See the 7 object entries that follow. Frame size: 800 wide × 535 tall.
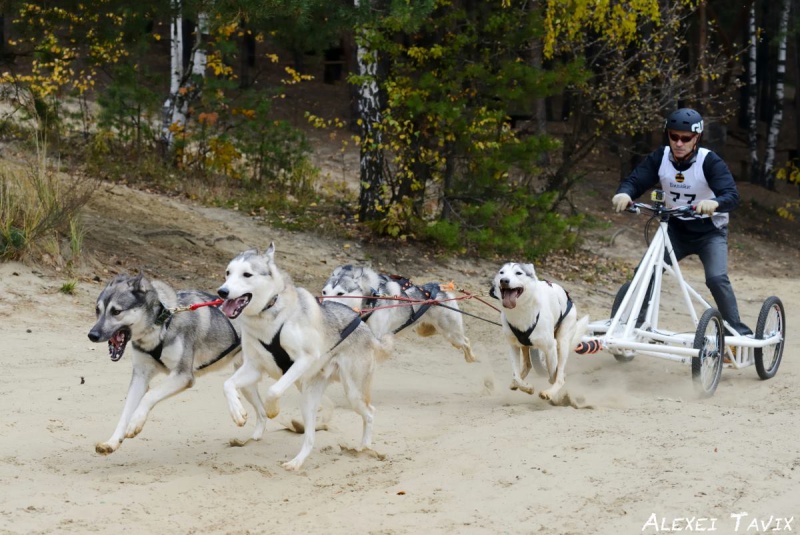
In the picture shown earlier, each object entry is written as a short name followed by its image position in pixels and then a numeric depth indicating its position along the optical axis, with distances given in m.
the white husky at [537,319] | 7.80
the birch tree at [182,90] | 16.83
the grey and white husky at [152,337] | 6.11
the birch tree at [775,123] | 24.02
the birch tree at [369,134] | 13.28
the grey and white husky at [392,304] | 8.20
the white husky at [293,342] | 6.01
